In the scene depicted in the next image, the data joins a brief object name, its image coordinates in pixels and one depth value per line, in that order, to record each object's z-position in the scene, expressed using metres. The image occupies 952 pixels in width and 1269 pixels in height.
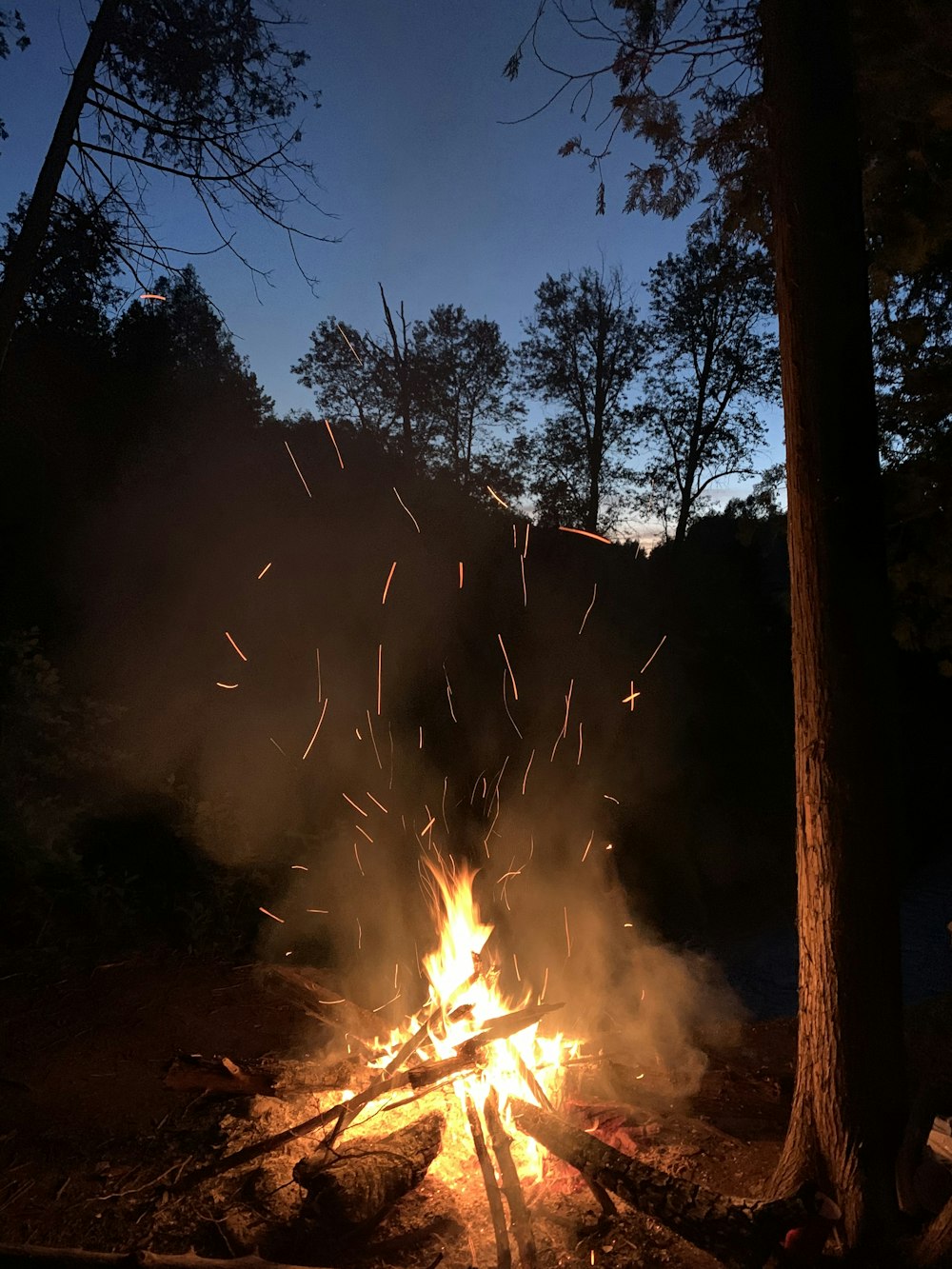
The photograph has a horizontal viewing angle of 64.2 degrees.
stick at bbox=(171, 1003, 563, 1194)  3.59
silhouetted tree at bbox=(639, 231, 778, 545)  20.47
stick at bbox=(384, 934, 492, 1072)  4.20
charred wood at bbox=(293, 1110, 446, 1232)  3.22
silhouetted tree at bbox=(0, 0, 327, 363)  6.64
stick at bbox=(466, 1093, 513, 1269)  3.09
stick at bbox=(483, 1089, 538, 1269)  3.13
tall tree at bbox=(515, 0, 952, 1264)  3.09
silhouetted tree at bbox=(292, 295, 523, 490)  22.67
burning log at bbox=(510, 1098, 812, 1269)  2.87
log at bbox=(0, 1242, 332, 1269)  2.79
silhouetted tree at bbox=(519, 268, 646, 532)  22.11
